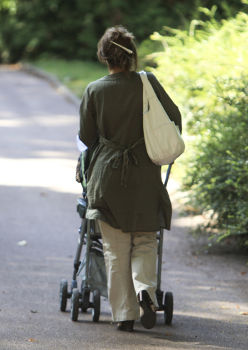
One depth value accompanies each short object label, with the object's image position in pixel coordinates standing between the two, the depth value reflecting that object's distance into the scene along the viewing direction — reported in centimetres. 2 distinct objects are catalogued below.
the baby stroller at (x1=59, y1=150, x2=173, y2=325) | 1051
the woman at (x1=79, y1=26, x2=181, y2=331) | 989
